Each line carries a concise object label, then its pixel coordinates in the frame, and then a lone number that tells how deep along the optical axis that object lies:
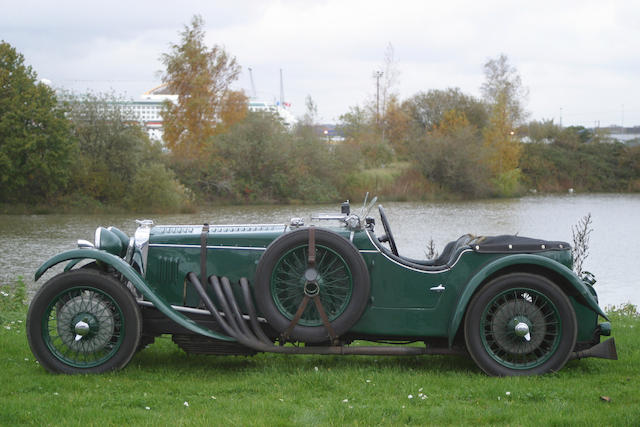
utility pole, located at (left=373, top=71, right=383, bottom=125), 52.18
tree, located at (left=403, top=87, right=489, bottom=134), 51.62
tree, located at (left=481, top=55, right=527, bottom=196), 41.09
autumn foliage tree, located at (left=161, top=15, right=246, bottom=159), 39.12
